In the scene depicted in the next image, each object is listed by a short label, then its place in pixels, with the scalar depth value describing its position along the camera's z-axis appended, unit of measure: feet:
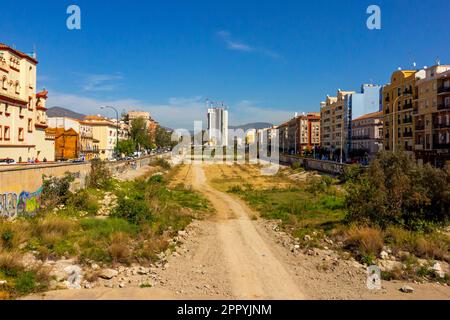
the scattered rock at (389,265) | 58.59
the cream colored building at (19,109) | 143.95
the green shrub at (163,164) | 298.86
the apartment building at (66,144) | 253.44
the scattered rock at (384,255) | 63.70
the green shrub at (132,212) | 86.99
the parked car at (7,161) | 135.54
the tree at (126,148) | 322.47
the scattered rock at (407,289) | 50.21
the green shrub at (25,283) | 46.57
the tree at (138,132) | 391.45
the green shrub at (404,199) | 79.46
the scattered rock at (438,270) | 55.98
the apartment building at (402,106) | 201.26
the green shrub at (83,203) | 91.07
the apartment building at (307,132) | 472.03
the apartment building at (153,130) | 520.18
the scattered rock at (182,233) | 82.08
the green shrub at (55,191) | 85.74
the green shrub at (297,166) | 274.40
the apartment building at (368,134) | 270.26
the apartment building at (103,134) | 352.79
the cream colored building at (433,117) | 172.35
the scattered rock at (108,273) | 53.44
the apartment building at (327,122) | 371.97
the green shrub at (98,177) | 119.36
